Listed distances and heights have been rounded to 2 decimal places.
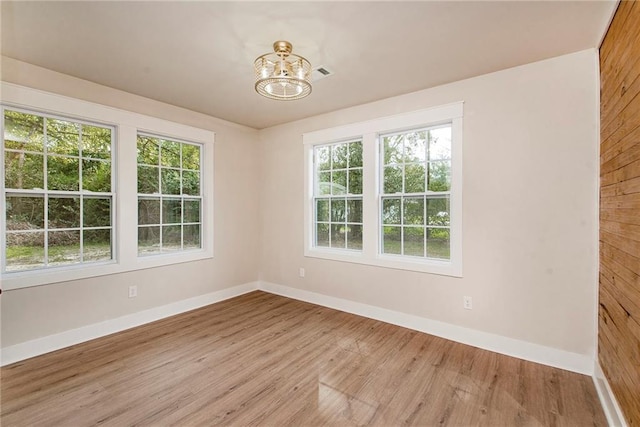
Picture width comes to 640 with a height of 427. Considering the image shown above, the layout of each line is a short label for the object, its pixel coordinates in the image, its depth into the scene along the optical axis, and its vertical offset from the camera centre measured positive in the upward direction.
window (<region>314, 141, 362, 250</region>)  3.88 +0.24
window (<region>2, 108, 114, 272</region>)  2.66 +0.20
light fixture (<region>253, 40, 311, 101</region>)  2.18 +1.07
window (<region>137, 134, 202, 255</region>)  3.54 +0.22
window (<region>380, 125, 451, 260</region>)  3.19 +0.23
